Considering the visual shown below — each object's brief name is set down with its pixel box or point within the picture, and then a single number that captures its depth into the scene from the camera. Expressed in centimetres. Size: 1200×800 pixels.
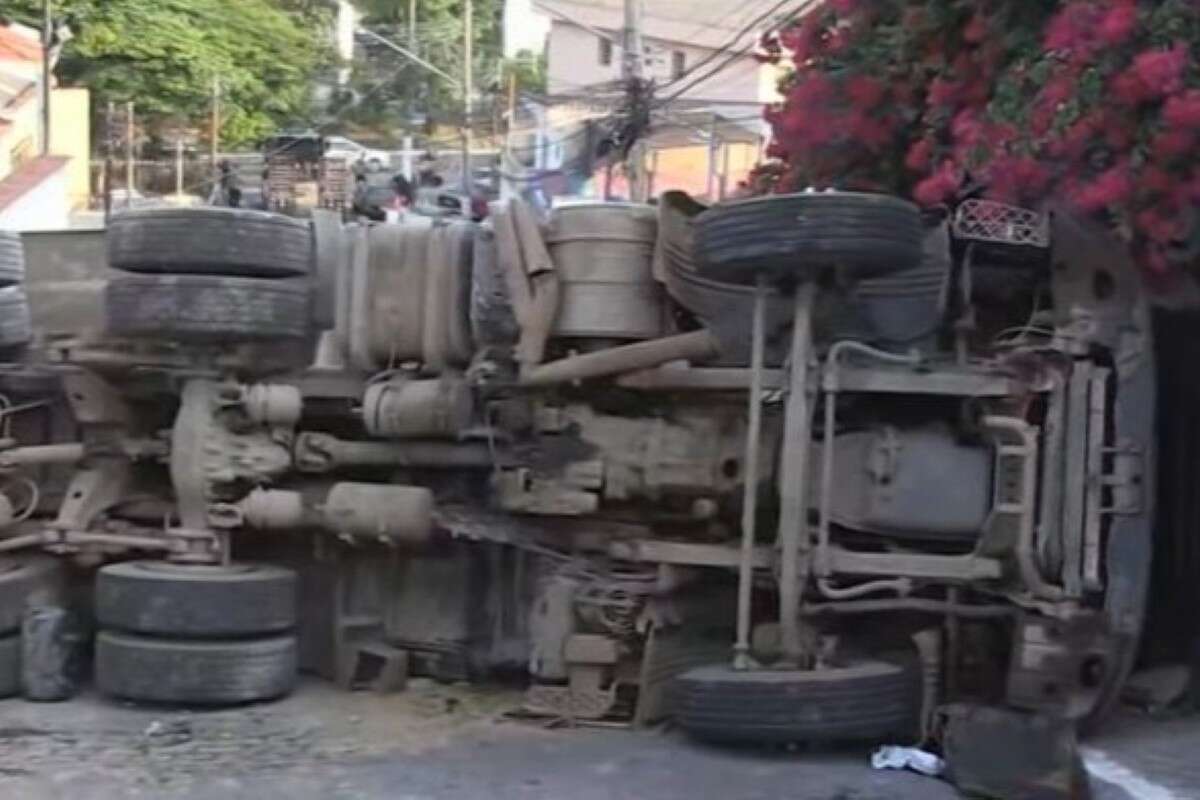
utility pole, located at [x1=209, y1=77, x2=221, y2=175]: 3834
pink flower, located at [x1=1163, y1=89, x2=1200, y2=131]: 494
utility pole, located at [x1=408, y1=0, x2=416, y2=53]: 5594
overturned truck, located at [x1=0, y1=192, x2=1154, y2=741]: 536
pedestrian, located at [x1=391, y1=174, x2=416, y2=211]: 2016
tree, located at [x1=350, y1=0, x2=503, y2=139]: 5391
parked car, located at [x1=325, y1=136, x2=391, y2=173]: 2932
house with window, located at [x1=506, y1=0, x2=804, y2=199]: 3453
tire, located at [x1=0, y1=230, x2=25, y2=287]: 640
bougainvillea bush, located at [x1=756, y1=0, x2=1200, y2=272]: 509
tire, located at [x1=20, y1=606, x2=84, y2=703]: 612
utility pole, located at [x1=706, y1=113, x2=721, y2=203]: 3158
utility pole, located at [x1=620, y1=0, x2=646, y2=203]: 2664
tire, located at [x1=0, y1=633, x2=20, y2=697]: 613
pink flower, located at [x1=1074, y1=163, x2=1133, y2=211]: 509
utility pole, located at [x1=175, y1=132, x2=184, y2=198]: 3731
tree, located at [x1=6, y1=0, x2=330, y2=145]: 3925
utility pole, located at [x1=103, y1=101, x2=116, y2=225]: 2856
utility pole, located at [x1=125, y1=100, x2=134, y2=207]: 3241
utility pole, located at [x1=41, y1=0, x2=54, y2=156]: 3212
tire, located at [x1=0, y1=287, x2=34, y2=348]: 654
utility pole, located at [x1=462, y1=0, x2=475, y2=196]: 4241
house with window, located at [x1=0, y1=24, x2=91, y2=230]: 2719
